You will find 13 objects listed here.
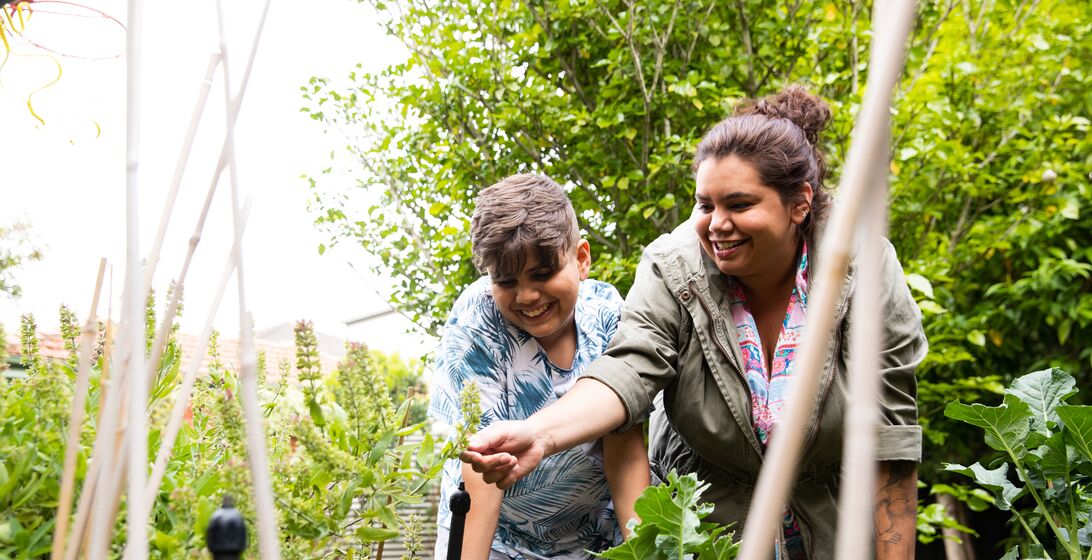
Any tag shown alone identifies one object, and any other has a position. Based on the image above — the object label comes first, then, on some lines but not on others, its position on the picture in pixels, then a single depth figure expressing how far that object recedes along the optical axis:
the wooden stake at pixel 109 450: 0.72
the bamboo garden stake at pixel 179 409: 0.81
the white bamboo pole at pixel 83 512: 0.78
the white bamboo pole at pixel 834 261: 0.46
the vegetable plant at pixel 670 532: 1.20
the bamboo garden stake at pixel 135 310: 0.66
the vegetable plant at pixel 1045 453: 1.33
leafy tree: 3.82
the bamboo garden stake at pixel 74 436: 0.77
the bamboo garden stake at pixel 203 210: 0.86
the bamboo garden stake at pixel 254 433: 0.63
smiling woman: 1.90
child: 1.92
